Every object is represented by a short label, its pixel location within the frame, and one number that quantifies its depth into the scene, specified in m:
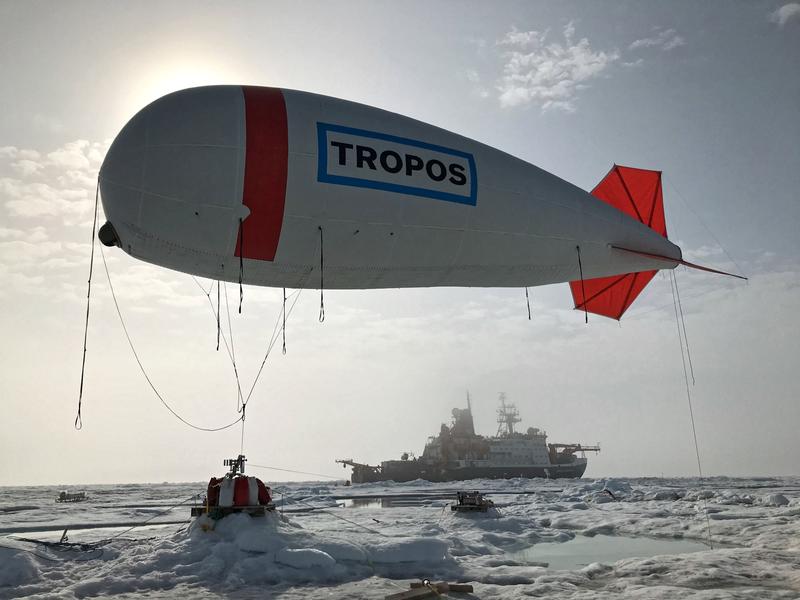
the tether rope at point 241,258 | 9.48
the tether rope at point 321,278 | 10.26
